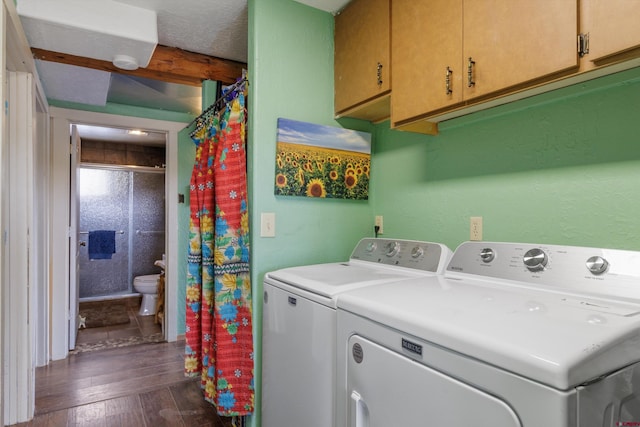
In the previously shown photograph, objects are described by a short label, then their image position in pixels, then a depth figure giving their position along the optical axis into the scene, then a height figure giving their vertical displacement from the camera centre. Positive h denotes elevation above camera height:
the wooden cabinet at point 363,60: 1.65 +0.74
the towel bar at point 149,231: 5.30 -0.25
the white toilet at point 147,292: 4.26 -0.90
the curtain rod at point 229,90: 1.86 +0.66
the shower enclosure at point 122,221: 4.98 -0.09
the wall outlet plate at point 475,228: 1.55 -0.06
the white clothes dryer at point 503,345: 0.65 -0.27
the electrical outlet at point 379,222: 2.06 -0.04
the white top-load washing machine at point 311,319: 1.24 -0.39
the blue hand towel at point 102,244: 5.01 -0.40
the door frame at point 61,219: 3.02 -0.04
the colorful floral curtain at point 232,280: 1.77 -0.32
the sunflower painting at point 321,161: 1.81 +0.27
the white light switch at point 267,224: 1.77 -0.05
